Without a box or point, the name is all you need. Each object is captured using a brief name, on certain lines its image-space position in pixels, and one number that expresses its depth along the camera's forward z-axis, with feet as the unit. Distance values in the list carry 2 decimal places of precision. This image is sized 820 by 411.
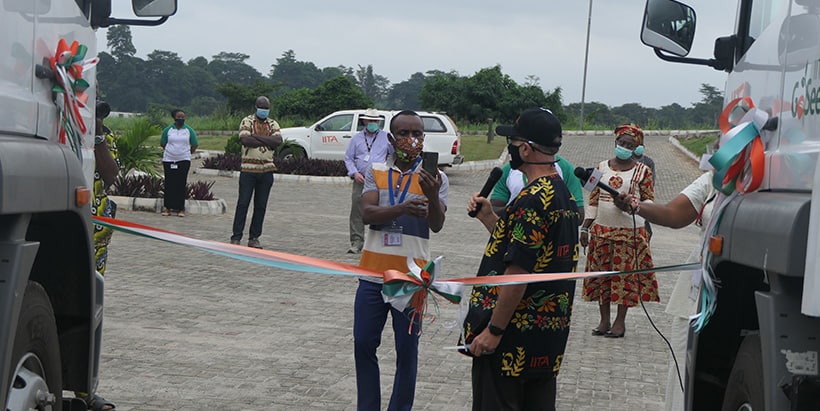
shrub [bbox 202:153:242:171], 95.64
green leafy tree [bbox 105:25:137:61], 266.77
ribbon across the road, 17.29
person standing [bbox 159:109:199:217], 57.62
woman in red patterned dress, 29.99
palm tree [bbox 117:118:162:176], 60.64
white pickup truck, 96.58
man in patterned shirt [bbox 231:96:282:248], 45.96
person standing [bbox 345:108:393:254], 45.06
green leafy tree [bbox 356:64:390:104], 383.59
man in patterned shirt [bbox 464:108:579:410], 14.90
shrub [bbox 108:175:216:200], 61.11
